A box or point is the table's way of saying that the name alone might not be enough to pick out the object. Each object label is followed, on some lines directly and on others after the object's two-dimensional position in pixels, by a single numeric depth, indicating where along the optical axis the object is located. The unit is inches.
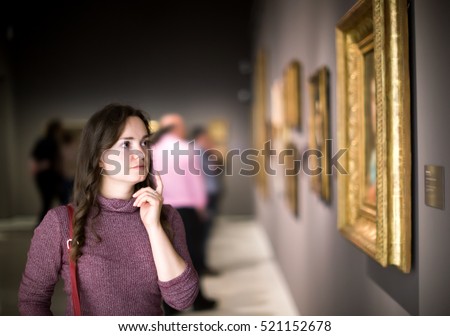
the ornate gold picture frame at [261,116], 401.7
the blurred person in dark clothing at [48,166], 424.8
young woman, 87.0
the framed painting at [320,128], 160.0
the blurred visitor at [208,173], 371.4
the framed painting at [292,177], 233.5
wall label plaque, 81.8
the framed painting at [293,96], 221.6
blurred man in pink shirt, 235.1
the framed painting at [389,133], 90.0
